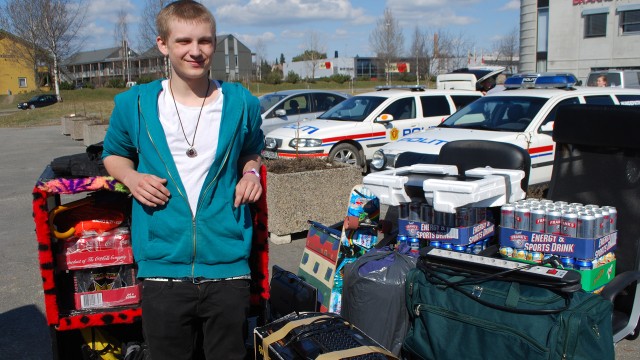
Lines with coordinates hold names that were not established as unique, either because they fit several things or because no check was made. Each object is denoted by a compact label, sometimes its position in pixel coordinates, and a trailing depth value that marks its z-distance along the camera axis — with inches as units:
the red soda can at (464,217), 142.0
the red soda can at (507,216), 145.3
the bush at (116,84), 2330.2
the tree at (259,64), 2849.4
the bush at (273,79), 2432.3
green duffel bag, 102.7
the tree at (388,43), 2118.6
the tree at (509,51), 2455.5
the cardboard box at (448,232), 142.6
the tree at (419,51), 2160.4
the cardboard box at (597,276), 137.2
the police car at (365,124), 429.7
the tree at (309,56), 2539.4
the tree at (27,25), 1684.3
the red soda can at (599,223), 138.7
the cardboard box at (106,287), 117.4
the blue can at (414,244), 150.0
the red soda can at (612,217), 146.0
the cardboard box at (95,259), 115.1
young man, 91.7
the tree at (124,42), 2167.8
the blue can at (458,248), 142.7
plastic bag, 130.1
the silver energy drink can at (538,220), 141.6
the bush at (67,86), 2335.1
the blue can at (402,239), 151.7
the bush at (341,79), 2578.7
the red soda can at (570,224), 138.0
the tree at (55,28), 1666.1
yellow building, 2561.5
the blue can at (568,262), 138.9
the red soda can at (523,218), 143.3
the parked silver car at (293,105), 527.8
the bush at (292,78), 2518.0
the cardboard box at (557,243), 136.9
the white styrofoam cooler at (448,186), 131.4
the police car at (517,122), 311.7
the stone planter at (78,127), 781.3
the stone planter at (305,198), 253.0
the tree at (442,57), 2181.3
